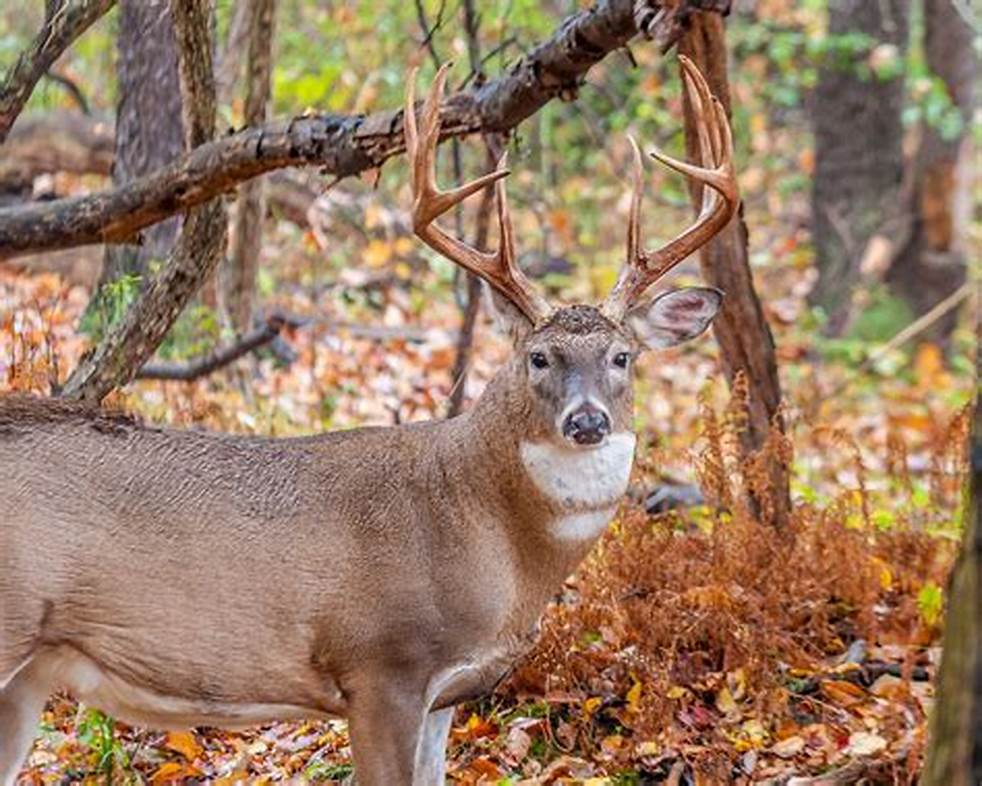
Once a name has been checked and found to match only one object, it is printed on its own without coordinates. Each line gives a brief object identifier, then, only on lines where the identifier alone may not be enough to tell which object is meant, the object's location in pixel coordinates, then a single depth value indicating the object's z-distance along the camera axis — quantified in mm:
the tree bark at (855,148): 32656
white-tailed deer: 10687
